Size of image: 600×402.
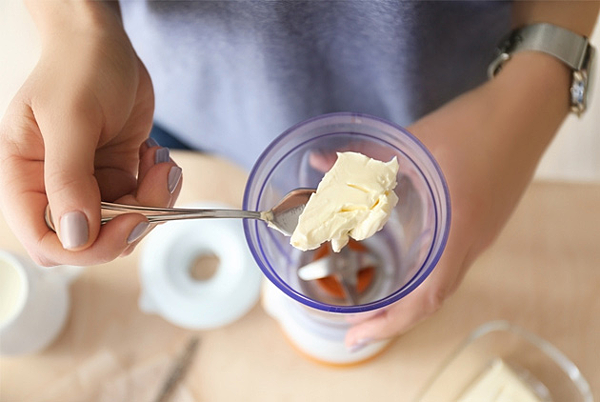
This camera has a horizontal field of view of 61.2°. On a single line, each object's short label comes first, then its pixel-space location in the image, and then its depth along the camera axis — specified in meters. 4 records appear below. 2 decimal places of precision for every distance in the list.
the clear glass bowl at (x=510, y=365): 0.50
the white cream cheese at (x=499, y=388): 0.48
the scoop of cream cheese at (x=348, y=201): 0.30
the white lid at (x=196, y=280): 0.53
